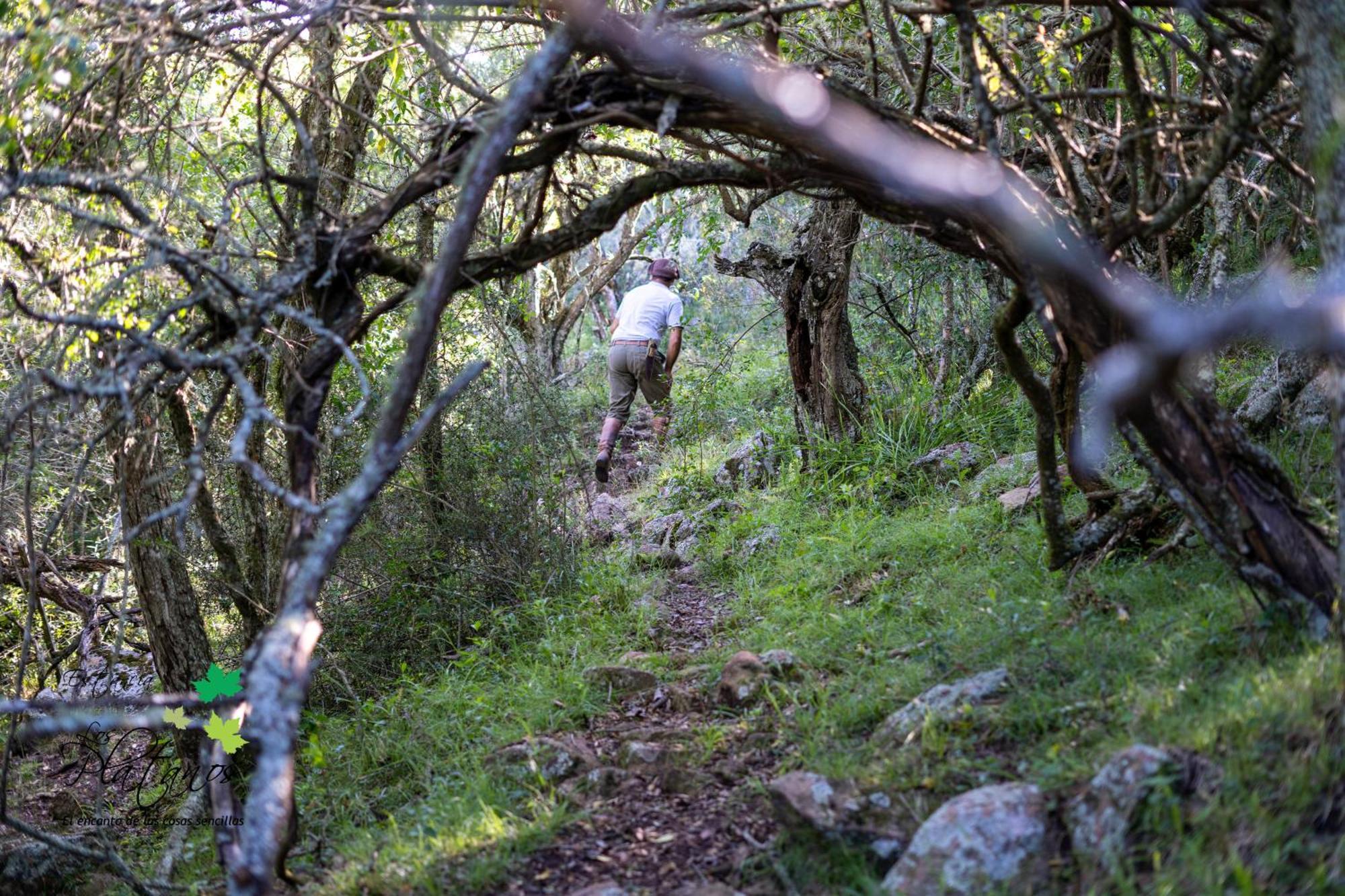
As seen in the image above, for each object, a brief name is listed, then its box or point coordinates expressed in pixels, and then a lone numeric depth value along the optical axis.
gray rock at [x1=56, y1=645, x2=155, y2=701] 6.02
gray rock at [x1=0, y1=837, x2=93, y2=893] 4.45
